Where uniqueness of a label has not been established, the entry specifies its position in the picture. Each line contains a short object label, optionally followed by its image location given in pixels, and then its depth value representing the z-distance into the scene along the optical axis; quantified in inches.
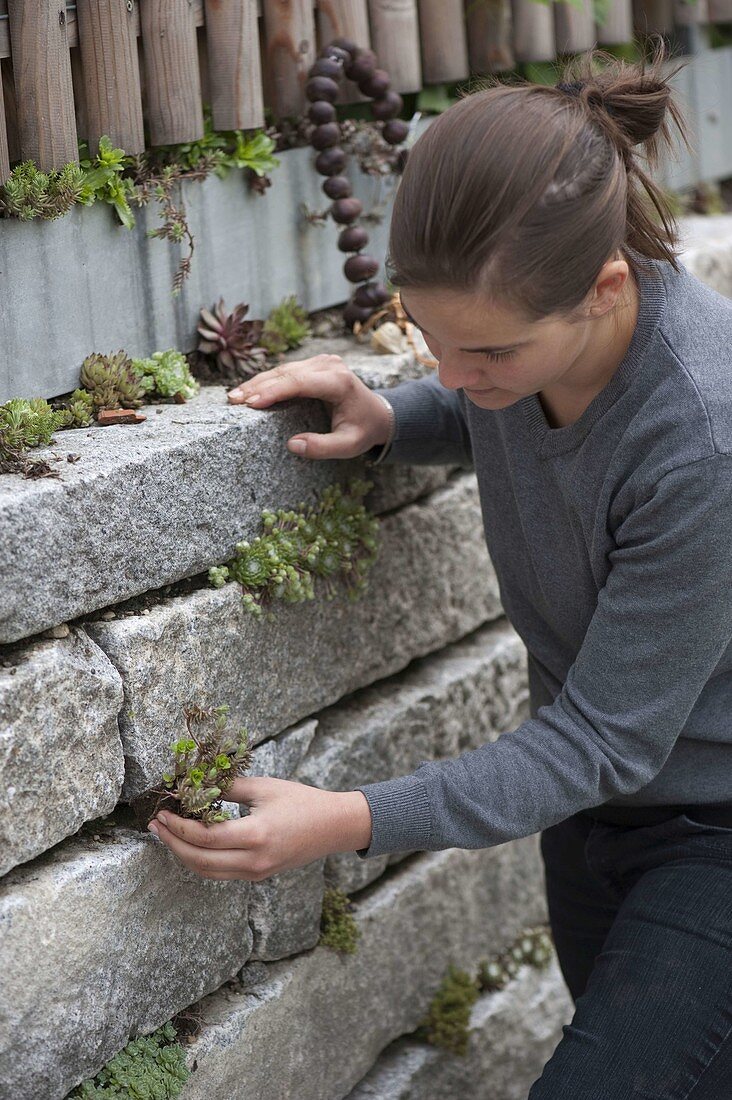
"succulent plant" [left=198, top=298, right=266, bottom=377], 90.6
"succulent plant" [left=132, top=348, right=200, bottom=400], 85.0
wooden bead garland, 95.7
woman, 62.6
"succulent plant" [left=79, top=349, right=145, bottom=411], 80.9
